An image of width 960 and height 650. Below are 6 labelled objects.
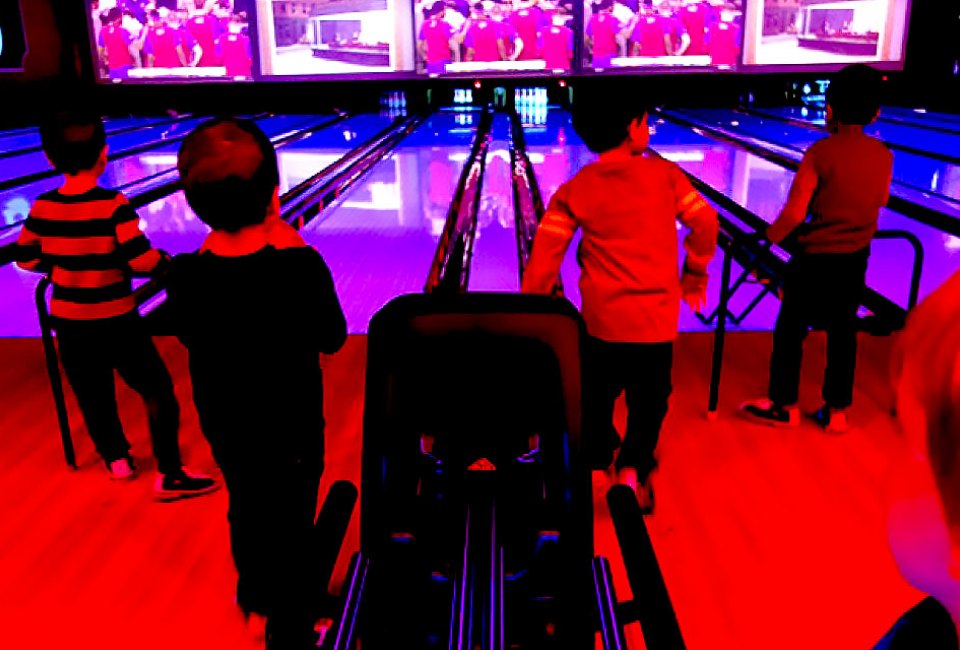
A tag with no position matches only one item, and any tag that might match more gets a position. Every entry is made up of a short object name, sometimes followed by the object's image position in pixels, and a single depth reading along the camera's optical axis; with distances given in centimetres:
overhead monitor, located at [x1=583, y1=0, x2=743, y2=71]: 1059
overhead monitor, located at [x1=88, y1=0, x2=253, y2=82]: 1096
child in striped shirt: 199
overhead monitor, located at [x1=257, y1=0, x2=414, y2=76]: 1089
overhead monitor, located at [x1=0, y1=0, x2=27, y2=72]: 1020
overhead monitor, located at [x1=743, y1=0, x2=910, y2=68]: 1039
